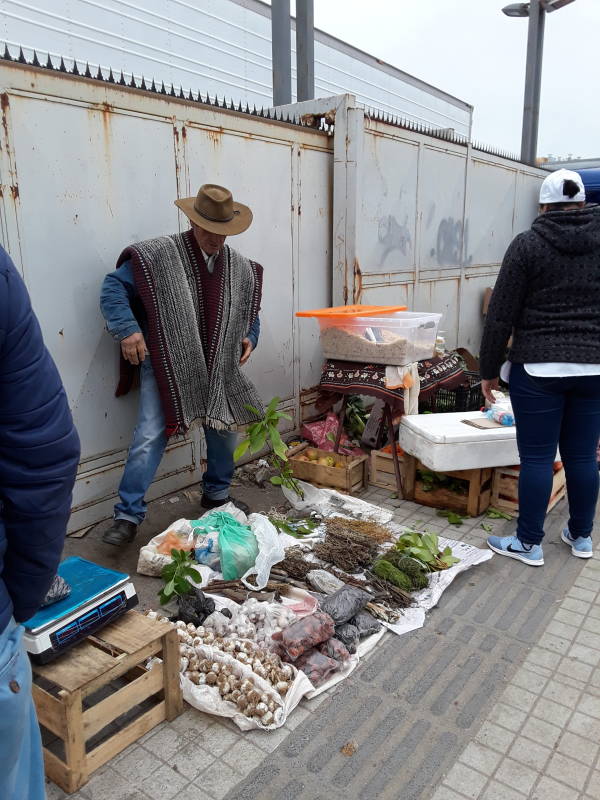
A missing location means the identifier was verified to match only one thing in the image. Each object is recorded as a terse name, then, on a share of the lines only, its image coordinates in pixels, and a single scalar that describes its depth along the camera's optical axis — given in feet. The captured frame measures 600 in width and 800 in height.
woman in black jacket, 10.57
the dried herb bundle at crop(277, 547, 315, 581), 11.18
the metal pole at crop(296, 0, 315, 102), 22.31
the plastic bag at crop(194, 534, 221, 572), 11.21
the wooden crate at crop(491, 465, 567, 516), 13.97
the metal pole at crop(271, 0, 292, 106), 22.00
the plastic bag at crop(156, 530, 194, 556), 11.50
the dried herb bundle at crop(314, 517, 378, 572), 11.54
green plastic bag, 10.82
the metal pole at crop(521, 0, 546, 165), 35.60
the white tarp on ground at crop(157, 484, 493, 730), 8.05
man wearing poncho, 11.98
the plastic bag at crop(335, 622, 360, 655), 9.33
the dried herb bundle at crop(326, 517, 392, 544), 12.53
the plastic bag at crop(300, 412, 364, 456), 16.96
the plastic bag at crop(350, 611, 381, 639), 9.66
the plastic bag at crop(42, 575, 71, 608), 7.34
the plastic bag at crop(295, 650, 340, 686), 8.63
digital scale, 7.02
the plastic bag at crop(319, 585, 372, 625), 9.70
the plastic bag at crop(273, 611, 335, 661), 8.75
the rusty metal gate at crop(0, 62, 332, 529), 11.11
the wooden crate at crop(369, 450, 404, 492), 15.58
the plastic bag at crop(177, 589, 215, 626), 9.64
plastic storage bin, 14.66
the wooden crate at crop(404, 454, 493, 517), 13.82
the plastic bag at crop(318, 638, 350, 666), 9.00
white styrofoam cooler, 13.14
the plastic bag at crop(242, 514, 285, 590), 10.69
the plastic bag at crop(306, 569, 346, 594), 10.64
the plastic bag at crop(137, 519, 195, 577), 11.25
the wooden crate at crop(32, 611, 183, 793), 6.81
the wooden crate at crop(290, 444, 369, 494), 15.14
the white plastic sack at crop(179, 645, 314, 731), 7.86
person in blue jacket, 3.97
